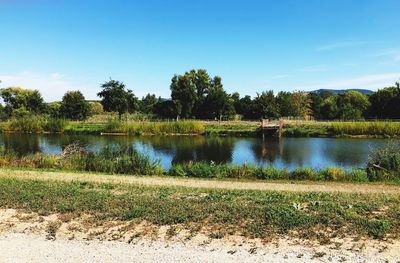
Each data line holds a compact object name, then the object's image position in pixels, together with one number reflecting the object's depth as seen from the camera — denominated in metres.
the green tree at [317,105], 81.74
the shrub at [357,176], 18.60
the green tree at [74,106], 75.81
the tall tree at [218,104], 77.50
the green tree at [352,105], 71.12
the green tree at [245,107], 78.50
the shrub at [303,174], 19.39
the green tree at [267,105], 72.19
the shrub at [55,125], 60.75
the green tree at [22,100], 82.69
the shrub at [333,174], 19.09
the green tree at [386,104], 68.19
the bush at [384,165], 18.70
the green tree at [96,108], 94.67
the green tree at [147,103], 101.81
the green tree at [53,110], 78.90
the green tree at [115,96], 72.31
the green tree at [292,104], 77.69
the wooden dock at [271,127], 55.80
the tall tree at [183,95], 78.00
